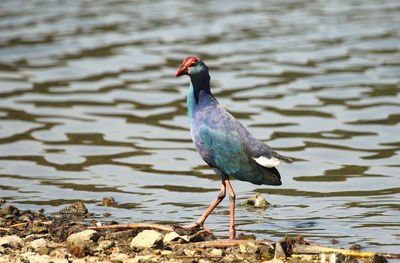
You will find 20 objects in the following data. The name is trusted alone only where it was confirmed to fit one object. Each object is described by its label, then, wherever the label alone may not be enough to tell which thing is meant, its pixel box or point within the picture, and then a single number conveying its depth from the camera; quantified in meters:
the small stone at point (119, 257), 13.75
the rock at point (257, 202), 18.05
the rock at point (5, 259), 13.58
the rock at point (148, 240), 14.29
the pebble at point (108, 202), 18.58
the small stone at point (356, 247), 14.76
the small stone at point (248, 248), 13.95
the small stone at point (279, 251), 13.77
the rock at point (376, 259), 13.51
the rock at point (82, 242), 13.98
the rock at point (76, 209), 17.55
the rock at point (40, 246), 14.05
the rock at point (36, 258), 13.52
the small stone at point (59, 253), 13.93
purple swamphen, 15.26
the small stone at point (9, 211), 16.91
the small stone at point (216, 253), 13.79
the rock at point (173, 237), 14.71
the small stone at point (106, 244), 14.48
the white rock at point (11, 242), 14.45
